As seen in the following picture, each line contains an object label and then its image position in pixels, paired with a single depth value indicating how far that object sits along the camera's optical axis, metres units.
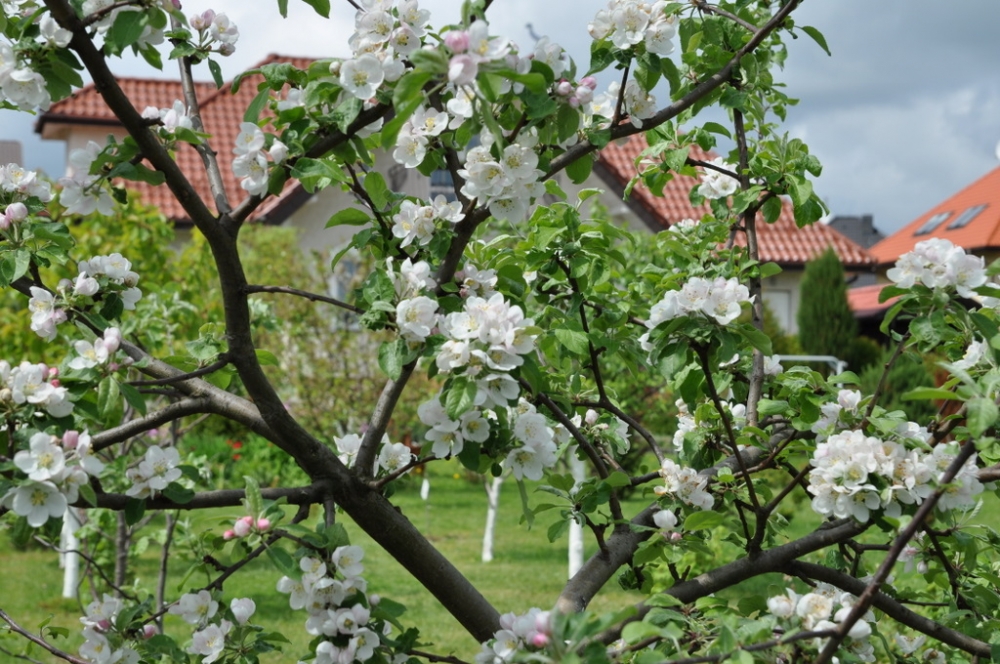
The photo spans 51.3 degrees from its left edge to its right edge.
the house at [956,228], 22.56
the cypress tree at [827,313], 19.06
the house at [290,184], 16.34
